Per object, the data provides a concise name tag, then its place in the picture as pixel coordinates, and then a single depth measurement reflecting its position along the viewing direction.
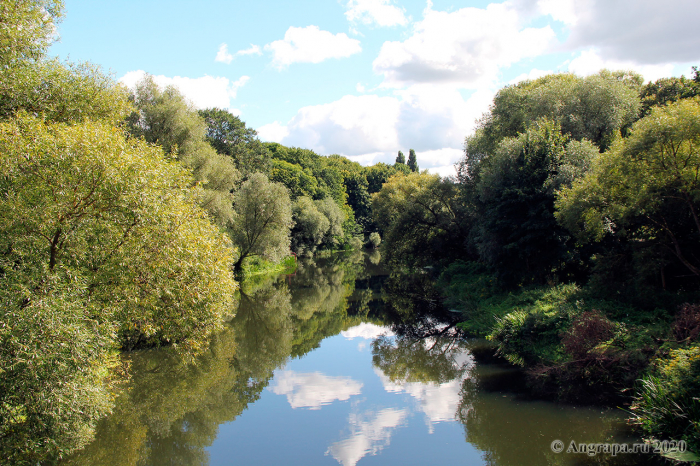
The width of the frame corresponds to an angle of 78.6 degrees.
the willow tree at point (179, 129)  25.38
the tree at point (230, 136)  45.81
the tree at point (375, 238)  78.07
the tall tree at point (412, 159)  113.00
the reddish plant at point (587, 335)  11.39
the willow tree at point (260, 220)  35.78
